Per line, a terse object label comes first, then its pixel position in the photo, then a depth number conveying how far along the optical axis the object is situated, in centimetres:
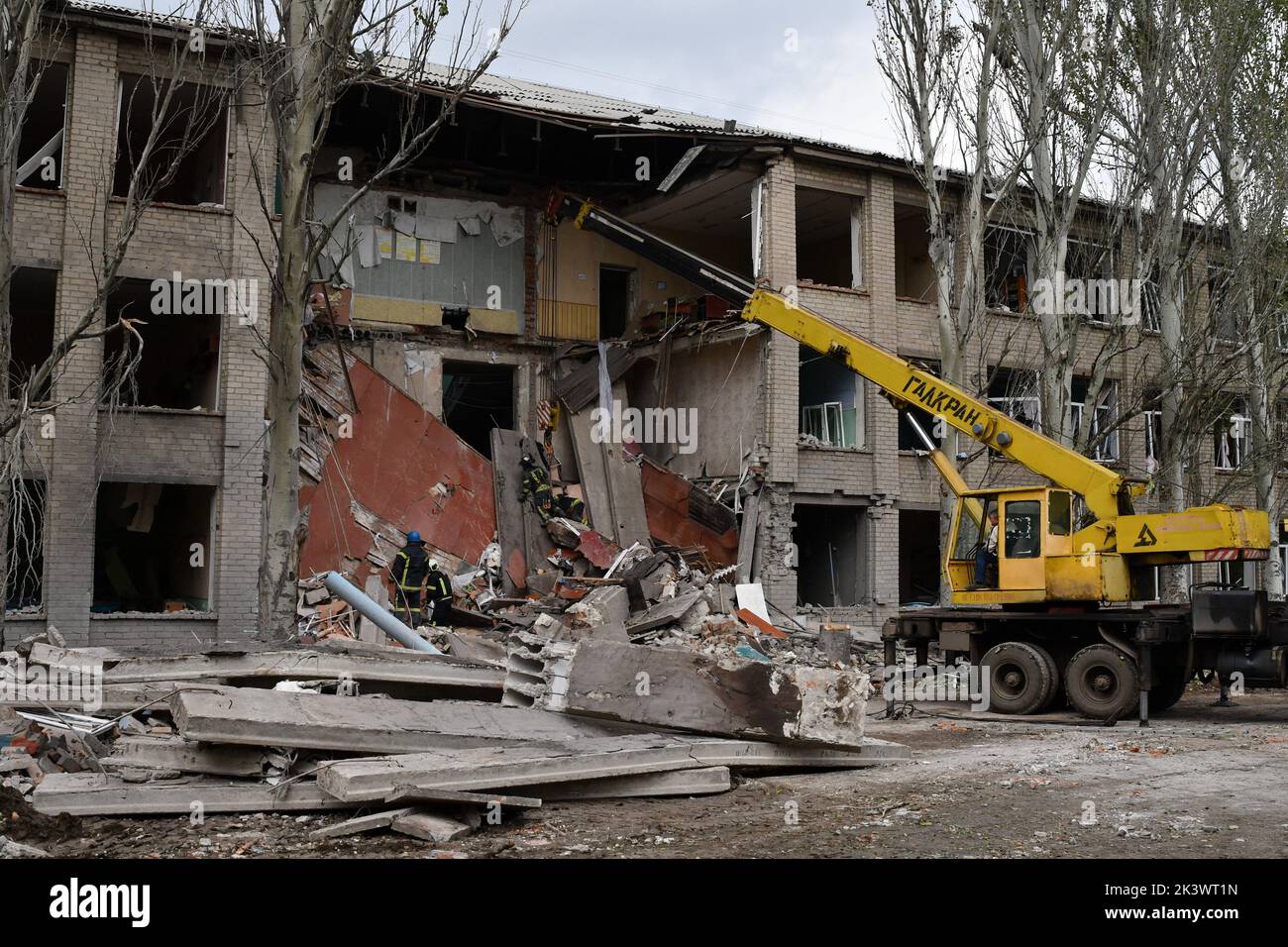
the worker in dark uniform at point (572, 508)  2000
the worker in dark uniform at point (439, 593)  1675
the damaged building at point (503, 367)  1689
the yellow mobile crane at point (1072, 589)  1195
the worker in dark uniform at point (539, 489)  1966
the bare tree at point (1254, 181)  2002
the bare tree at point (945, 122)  1736
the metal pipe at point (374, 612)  1302
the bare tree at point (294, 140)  1162
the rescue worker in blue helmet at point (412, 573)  1659
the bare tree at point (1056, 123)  1747
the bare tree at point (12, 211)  1015
